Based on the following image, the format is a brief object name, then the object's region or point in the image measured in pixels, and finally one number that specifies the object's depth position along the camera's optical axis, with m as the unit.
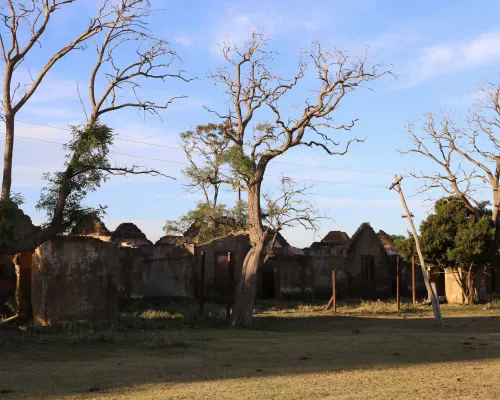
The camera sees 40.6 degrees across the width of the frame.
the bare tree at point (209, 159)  20.09
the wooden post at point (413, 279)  27.36
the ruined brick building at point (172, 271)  17.23
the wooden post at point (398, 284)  25.99
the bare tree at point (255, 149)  19.59
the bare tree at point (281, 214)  20.22
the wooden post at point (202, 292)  19.48
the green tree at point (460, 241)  28.75
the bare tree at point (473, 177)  30.67
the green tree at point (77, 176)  16.12
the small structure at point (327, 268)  32.53
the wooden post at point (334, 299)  23.99
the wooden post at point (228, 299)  20.17
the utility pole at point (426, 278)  20.02
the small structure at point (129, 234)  31.17
